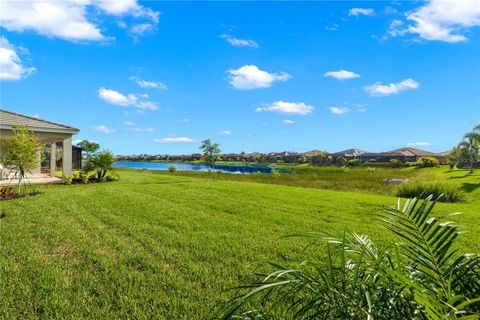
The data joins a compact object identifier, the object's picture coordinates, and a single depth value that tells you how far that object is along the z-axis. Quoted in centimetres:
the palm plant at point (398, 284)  137
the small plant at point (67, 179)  1750
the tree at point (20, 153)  1218
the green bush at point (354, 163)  8058
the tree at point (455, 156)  5360
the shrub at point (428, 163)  6288
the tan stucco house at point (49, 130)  1726
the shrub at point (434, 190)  1523
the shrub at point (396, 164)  7094
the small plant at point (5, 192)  1180
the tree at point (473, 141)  4206
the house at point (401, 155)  8881
